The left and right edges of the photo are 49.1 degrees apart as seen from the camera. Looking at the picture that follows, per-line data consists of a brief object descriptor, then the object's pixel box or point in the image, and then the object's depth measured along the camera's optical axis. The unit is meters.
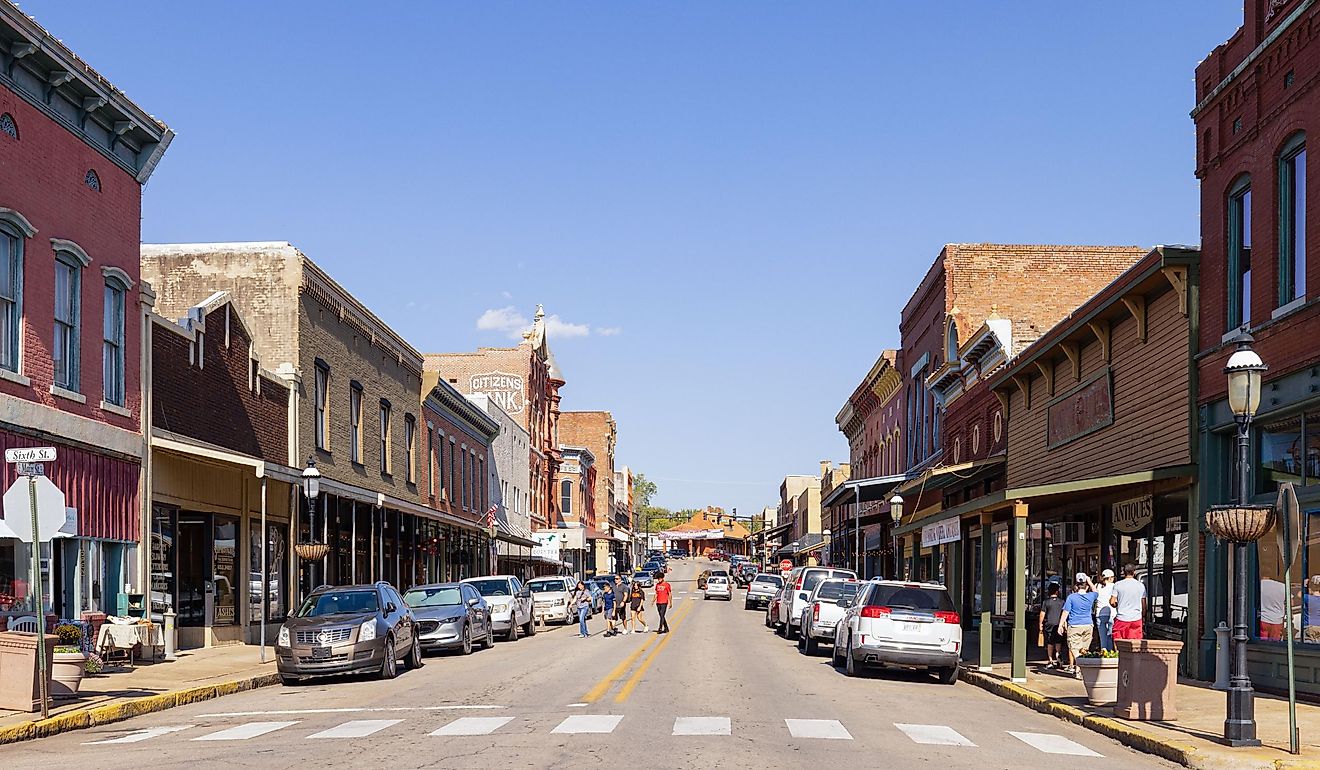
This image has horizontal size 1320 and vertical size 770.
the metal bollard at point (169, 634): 25.22
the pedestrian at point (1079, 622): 22.17
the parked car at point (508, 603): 37.47
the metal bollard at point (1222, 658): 15.64
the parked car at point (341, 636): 22.38
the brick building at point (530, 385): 74.38
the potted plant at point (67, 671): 17.52
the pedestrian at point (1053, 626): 24.66
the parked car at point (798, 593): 37.53
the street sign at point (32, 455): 15.60
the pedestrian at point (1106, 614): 22.70
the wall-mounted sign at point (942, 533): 29.88
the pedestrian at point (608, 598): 42.56
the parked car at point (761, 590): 64.44
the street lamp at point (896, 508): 39.64
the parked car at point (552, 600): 47.25
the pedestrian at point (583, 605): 38.31
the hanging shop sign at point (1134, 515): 24.66
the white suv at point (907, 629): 22.45
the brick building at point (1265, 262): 18.56
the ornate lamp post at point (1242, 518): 13.42
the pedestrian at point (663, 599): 39.03
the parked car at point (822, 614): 30.16
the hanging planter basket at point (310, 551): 29.78
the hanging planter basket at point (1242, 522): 13.94
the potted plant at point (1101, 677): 17.56
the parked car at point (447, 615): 29.86
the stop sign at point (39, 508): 15.73
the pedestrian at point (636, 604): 40.66
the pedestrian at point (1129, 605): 20.59
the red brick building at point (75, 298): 21.38
